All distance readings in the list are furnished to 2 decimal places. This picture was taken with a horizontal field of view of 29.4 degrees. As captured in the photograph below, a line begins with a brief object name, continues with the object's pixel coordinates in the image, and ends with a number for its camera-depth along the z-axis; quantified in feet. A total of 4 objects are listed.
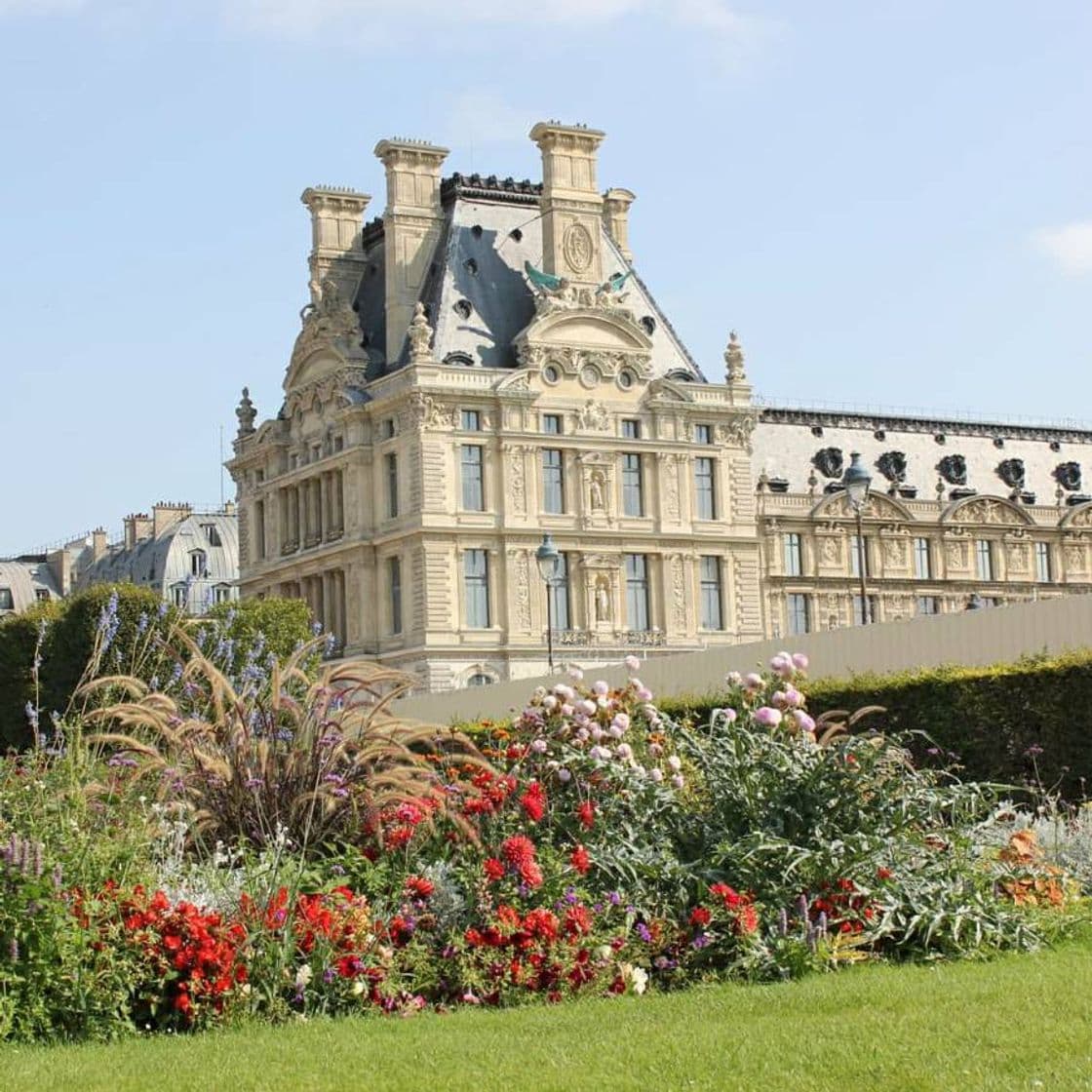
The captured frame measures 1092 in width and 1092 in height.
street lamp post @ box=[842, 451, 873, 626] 119.03
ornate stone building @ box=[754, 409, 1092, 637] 271.90
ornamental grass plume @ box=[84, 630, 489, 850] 48.01
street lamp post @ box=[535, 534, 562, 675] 143.74
